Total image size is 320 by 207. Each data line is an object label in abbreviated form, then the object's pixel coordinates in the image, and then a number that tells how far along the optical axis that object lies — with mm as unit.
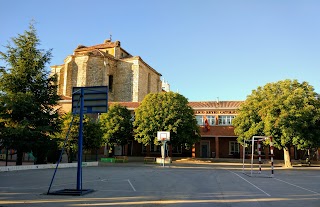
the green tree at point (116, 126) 41344
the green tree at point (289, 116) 30891
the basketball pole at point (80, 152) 11491
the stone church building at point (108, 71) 60000
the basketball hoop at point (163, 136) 33556
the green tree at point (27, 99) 24688
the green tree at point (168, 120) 37938
